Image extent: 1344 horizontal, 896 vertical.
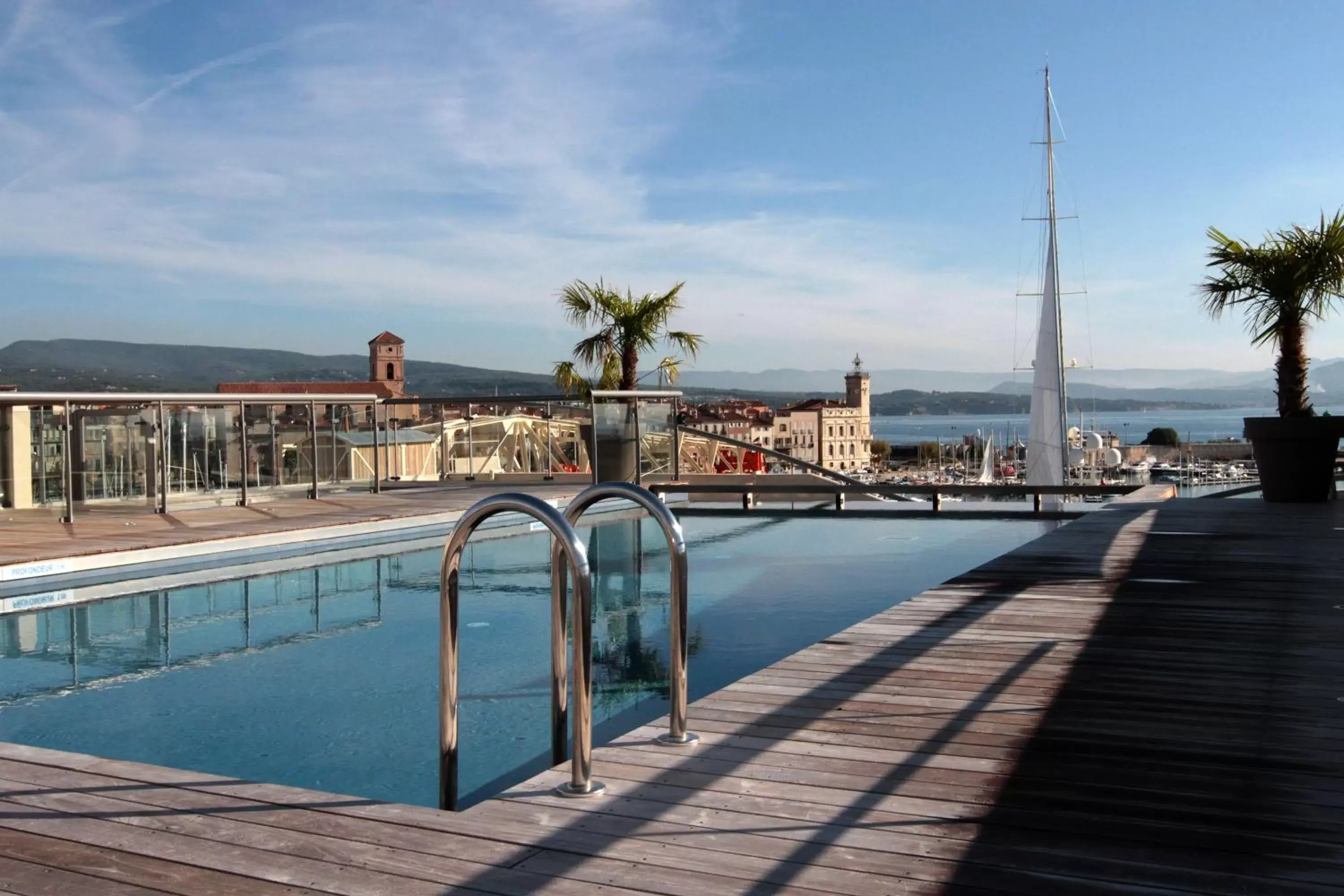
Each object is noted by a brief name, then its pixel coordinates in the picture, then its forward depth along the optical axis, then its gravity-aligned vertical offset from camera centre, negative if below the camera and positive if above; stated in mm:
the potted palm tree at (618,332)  14312 +1149
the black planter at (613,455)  12195 -370
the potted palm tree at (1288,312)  9289 +904
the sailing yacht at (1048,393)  20797 +495
